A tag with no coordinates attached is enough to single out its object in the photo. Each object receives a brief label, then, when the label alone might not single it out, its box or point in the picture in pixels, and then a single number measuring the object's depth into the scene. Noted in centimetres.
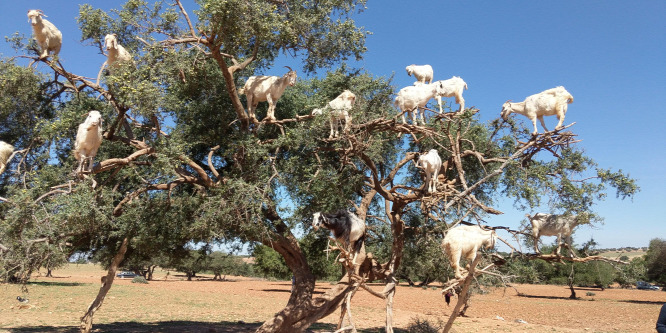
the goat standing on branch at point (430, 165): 758
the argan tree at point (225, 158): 765
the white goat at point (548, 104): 759
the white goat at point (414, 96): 809
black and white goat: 732
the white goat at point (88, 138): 673
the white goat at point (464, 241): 680
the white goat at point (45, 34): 785
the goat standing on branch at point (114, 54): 851
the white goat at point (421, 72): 925
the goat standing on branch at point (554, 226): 804
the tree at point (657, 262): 4120
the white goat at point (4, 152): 793
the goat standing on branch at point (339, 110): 793
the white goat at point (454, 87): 866
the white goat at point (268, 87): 867
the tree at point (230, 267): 5359
